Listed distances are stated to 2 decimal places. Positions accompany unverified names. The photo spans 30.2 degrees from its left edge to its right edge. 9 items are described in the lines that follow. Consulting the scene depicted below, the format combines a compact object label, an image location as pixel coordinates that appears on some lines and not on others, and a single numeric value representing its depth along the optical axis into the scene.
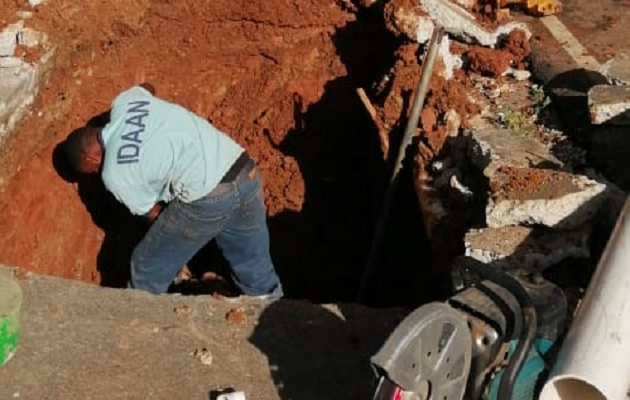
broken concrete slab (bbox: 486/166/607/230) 5.27
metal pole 6.37
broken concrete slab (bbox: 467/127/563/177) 5.74
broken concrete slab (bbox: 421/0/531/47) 6.65
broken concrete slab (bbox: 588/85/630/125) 5.73
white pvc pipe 4.17
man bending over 5.77
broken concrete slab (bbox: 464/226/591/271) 5.25
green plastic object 5.05
